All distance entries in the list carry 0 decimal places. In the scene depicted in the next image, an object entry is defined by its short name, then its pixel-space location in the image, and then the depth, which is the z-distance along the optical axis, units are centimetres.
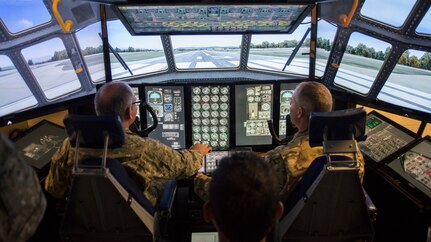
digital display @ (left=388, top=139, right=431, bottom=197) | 202
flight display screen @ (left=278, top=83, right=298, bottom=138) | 245
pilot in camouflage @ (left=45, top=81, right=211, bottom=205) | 173
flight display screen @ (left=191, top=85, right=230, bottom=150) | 245
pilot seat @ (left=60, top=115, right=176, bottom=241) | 149
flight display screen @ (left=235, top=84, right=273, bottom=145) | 245
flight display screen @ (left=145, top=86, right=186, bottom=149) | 246
